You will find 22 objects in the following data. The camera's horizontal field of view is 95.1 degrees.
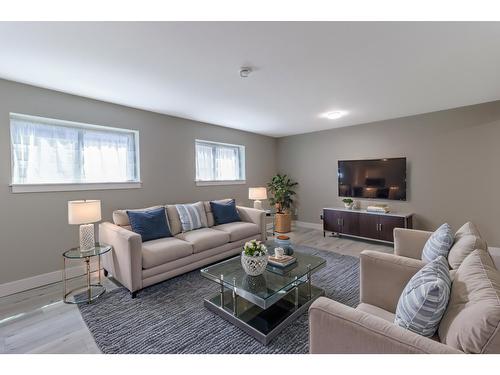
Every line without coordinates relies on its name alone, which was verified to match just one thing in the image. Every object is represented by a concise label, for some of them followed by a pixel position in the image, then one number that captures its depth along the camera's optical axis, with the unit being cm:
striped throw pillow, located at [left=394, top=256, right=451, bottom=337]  101
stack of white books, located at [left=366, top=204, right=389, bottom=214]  412
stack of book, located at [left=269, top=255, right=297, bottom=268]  228
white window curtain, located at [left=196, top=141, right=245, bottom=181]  452
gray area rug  168
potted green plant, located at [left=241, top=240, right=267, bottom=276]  206
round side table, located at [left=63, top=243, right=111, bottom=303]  235
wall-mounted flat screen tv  421
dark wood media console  392
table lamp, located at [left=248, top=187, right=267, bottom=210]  470
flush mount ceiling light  383
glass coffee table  181
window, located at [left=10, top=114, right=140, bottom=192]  267
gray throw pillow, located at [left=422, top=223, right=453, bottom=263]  168
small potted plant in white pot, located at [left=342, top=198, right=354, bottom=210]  461
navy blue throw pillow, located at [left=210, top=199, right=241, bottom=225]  380
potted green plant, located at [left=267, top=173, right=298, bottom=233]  525
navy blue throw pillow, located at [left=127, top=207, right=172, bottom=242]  287
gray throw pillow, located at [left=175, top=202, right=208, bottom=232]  338
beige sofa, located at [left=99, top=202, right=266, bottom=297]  241
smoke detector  226
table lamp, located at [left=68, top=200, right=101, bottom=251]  236
